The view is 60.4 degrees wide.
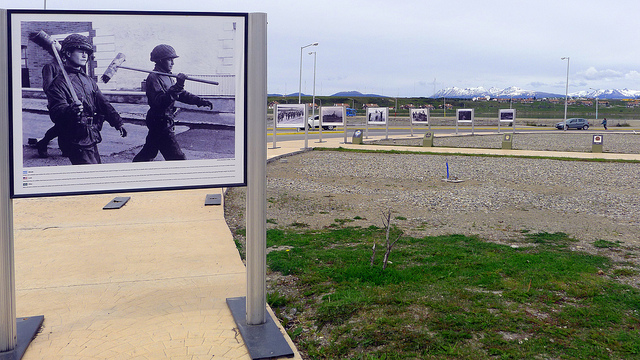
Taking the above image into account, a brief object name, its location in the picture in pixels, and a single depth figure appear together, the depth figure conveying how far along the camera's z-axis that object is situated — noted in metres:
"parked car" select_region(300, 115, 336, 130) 44.24
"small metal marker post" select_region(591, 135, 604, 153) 24.09
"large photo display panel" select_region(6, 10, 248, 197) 4.10
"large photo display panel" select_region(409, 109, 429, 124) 38.34
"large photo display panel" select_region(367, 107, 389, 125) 34.38
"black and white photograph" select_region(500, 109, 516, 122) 40.84
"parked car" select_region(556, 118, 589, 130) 52.78
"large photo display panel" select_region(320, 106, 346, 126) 29.91
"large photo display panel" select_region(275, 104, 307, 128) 25.58
